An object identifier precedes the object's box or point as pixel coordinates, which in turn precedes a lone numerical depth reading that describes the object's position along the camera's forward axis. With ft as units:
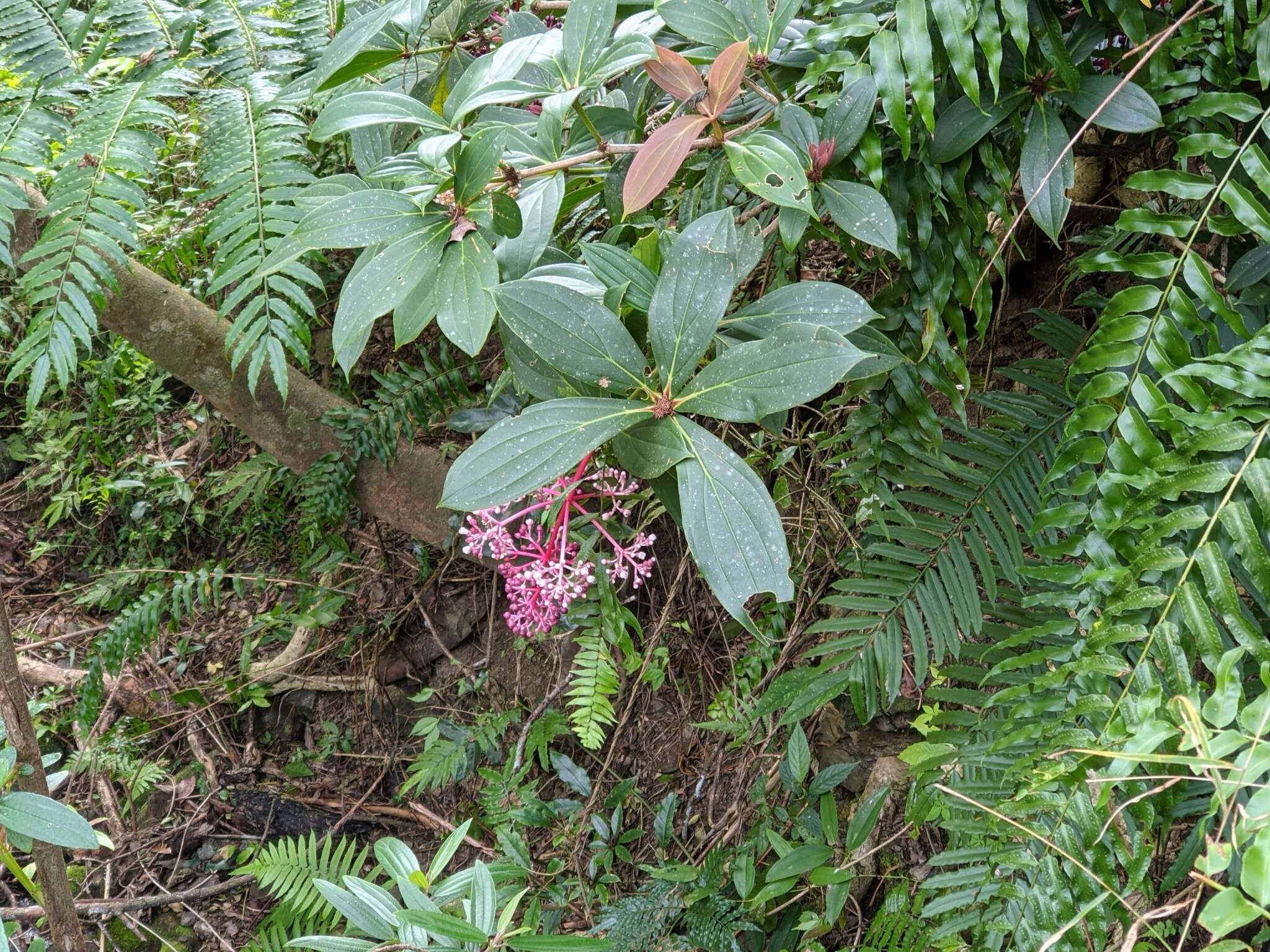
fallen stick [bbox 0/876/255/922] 8.56
